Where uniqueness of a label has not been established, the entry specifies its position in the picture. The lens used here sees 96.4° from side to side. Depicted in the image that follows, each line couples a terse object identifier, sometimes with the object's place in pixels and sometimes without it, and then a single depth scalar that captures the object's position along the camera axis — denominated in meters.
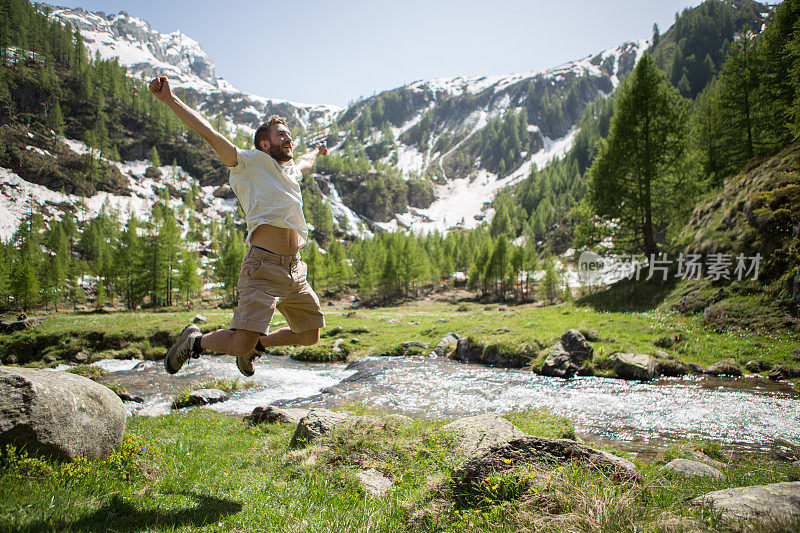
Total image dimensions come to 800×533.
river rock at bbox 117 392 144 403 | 13.63
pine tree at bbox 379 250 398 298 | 75.56
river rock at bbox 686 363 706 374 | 14.02
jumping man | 4.52
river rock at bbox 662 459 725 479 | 5.91
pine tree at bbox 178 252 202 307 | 61.88
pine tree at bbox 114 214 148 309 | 59.06
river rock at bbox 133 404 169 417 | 11.41
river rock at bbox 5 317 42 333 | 28.96
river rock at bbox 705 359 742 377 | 13.43
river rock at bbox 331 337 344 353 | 24.46
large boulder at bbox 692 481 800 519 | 2.86
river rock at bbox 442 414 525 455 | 5.38
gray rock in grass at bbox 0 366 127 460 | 4.18
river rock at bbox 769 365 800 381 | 12.26
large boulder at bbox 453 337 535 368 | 18.44
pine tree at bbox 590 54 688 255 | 26.94
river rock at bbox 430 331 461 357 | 22.55
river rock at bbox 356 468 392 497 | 4.52
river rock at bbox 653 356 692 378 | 14.23
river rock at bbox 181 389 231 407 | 12.91
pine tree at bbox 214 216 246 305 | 67.81
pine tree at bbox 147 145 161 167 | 142.50
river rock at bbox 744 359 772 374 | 13.09
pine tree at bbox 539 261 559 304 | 62.78
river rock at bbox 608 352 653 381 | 14.28
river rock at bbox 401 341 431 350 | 24.16
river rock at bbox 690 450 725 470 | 6.80
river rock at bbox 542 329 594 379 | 15.59
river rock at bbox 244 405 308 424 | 9.48
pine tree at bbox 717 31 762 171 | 30.84
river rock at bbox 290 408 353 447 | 6.54
